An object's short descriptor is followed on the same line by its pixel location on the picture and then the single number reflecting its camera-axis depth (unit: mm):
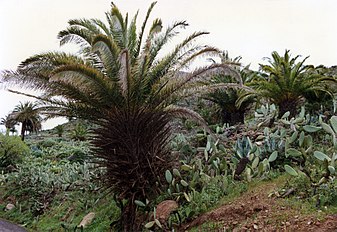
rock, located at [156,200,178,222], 6340
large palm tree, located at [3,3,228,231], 7070
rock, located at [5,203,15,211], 10281
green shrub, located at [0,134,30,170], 14204
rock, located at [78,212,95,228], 7688
